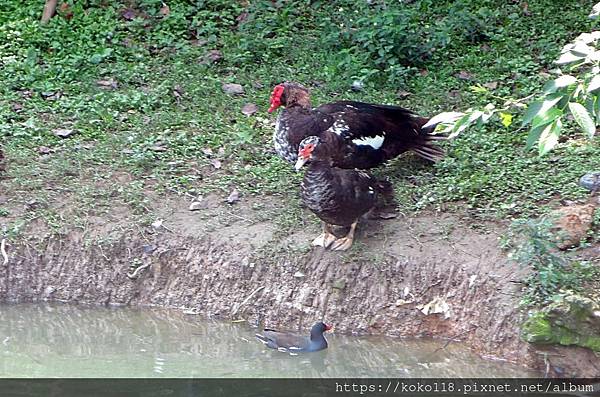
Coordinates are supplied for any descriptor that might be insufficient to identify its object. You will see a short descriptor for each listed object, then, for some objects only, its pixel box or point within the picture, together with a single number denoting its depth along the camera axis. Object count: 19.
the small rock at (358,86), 19.41
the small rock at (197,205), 16.30
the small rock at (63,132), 18.36
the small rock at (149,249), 15.64
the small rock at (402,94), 19.17
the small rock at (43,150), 17.87
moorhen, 13.80
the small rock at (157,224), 15.87
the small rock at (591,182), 15.33
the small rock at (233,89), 19.81
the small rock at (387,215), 15.52
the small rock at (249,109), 19.05
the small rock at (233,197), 16.39
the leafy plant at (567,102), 8.05
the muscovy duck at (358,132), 15.91
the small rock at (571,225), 14.16
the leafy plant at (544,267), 13.34
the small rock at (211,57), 20.80
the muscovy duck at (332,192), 14.56
